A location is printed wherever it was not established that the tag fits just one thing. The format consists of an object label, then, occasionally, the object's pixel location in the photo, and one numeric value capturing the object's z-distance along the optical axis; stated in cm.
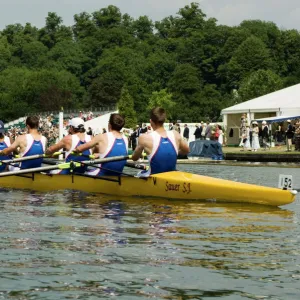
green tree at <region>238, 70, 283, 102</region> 8931
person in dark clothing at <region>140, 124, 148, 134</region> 4476
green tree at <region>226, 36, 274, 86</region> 13100
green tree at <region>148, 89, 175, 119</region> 12339
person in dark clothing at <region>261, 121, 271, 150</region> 4471
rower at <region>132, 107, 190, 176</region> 1578
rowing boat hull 1467
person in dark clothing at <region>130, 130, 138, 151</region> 4688
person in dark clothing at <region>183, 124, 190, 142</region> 4918
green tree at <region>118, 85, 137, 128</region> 9170
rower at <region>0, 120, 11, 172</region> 2091
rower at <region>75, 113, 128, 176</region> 1716
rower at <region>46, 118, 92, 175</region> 1831
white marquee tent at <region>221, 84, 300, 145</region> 5253
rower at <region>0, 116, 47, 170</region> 1931
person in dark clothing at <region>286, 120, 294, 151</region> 4107
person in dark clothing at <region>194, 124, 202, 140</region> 4844
